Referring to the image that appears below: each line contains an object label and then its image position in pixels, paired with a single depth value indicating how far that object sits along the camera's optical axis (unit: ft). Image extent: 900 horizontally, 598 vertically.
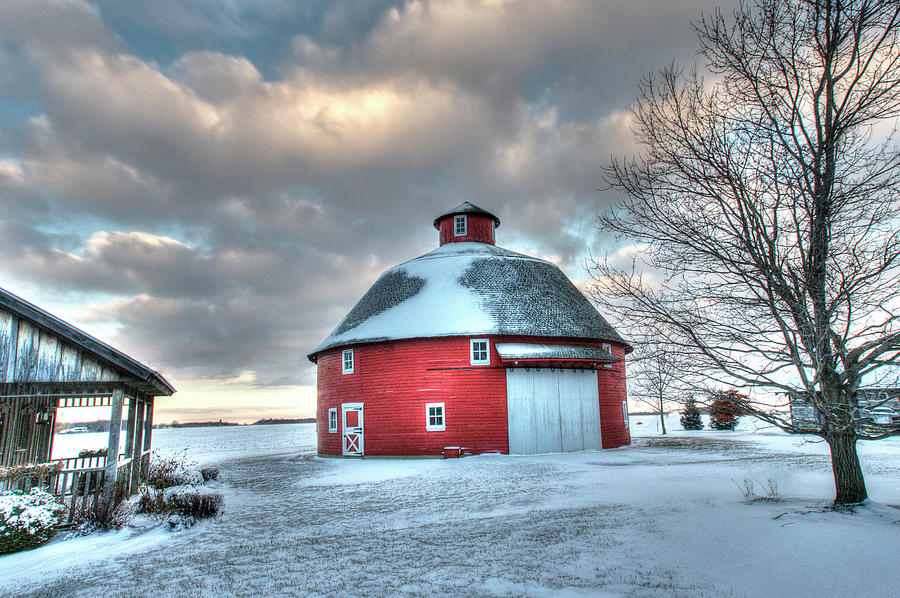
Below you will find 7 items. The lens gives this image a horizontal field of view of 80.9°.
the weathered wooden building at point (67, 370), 30.73
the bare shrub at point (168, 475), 47.29
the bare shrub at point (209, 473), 57.21
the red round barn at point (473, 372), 71.51
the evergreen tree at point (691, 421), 135.80
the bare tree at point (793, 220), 26.99
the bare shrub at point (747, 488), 34.81
